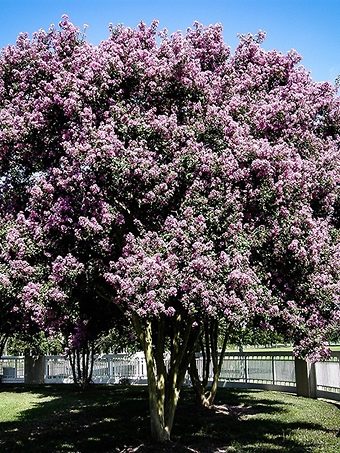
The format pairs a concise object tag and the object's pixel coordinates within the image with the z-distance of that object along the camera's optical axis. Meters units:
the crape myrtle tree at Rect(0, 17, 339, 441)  7.43
